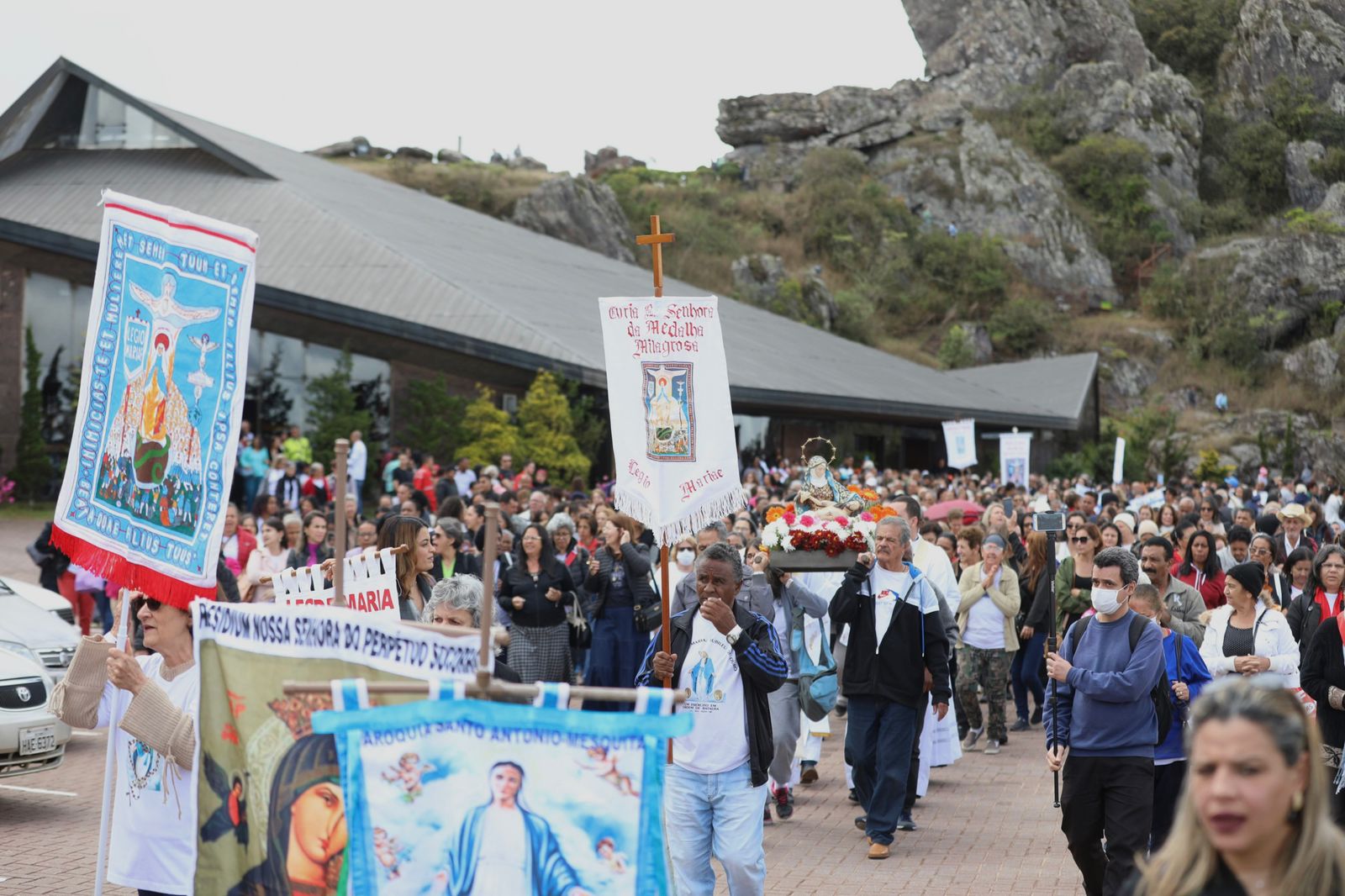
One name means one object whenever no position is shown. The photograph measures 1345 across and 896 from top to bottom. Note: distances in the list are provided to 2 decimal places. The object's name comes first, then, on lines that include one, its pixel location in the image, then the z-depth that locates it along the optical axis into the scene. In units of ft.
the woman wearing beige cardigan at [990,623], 43.11
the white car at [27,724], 31.94
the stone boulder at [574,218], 196.85
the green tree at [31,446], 91.76
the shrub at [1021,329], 238.27
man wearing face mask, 22.93
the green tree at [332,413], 90.79
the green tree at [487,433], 88.89
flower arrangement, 34.55
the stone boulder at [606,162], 306.76
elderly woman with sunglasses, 17.85
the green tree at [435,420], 92.17
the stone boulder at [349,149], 270.67
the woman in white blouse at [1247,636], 28.43
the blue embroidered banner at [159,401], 18.37
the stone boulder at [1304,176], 287.28
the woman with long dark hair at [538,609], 40.63
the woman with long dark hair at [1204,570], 40.88
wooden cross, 23.06
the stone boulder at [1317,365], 220.02
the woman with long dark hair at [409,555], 28.25
